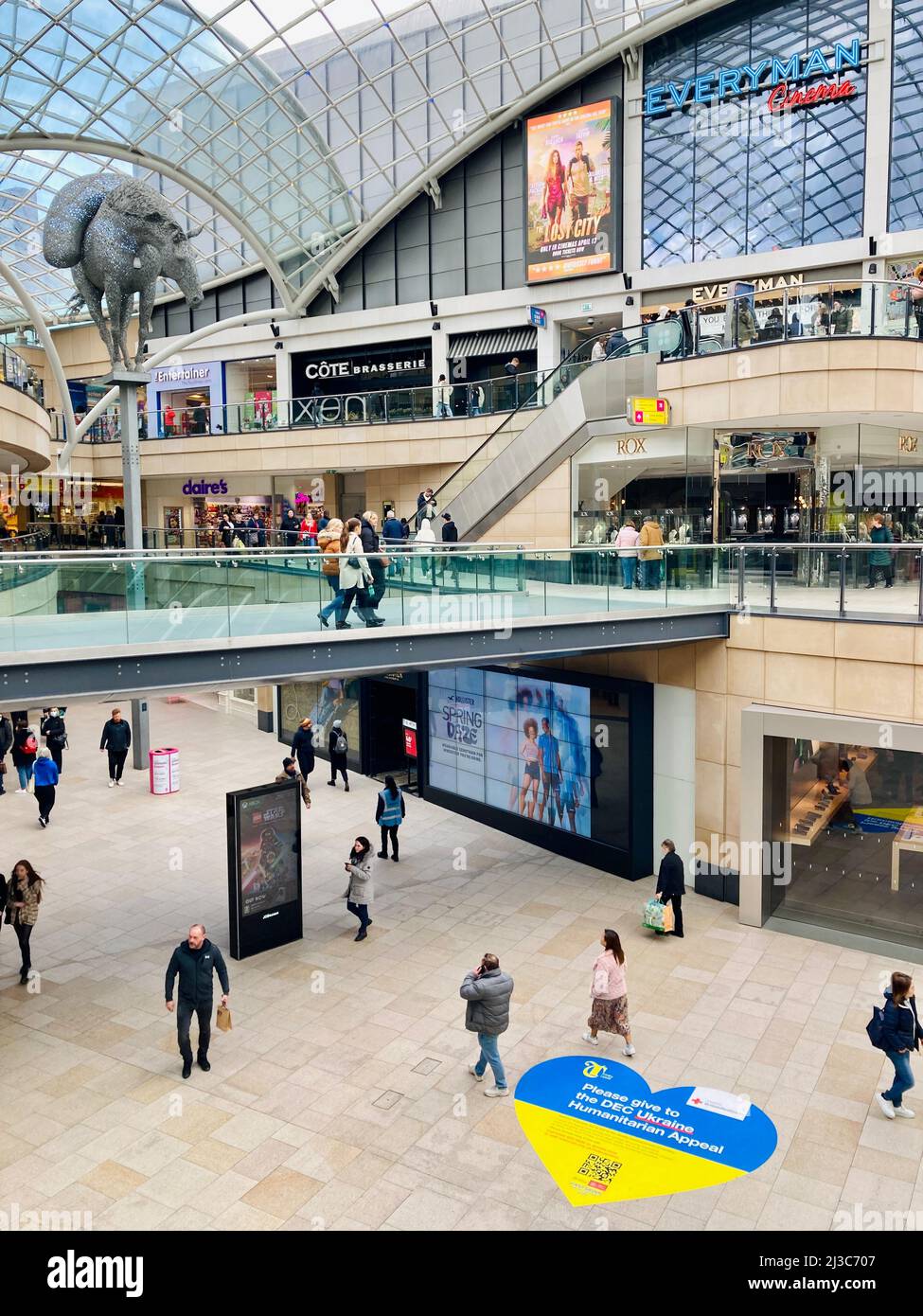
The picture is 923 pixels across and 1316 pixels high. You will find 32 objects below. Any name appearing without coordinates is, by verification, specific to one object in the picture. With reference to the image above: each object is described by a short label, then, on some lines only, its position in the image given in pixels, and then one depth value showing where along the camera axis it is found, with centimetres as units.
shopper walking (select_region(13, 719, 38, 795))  2072
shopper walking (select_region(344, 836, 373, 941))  1320
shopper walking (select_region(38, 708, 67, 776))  2083
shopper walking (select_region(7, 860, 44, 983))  1189
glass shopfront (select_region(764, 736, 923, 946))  1332
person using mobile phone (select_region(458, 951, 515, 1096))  948
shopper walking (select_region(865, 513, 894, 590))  1320
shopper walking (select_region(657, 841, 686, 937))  1336
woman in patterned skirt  1027
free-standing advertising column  1282
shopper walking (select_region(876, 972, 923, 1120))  896
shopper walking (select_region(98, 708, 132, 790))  2103
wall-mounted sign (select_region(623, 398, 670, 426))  1969
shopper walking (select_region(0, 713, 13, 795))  2055
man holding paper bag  989
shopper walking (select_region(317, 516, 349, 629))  1176
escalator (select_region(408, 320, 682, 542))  2086
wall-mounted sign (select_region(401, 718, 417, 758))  2091
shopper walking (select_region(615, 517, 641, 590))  1455
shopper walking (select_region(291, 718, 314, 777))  2004
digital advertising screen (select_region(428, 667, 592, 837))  1688
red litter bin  2042
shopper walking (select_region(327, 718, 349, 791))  2059
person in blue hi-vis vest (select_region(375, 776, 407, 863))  1643
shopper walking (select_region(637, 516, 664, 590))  1466
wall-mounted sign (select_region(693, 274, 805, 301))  2903
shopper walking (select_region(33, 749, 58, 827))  1773
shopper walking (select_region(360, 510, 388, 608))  1213
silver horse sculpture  2091
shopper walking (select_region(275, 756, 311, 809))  1659
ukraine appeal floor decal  834
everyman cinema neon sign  2791
